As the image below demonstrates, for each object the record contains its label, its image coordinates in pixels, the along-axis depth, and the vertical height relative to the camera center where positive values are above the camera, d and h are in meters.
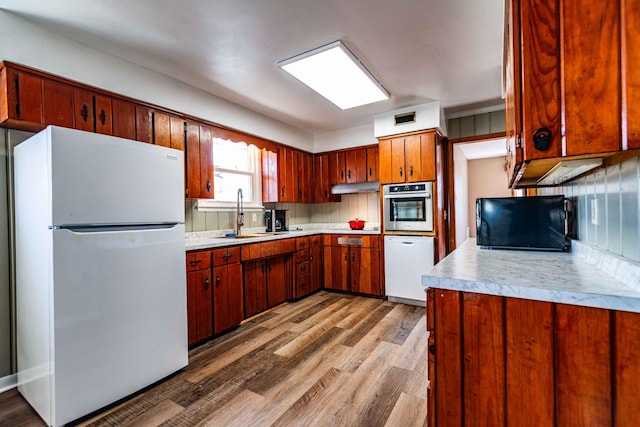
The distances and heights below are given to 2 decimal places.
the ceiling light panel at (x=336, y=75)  2.31 +1.24
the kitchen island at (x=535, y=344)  0.84 -0.44
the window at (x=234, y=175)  3.50 +0.51
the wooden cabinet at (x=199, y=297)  2.49 -0.71
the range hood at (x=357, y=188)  4.17 +0.36
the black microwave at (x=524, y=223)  1.69 -0.08
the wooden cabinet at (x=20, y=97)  1.82 +0.78
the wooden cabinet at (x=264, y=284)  3.23 -0.82
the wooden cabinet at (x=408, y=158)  3.57 +0.68
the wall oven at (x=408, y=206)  3.61 +0.07
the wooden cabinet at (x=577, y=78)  0.76 +0.37
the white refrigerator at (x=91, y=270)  1.58 -0.31
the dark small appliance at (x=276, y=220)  4.08 -0.08
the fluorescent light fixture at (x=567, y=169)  1.08 +0.18
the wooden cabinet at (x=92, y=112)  2.12 +0.79
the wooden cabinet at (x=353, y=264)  3.91 -0.71
